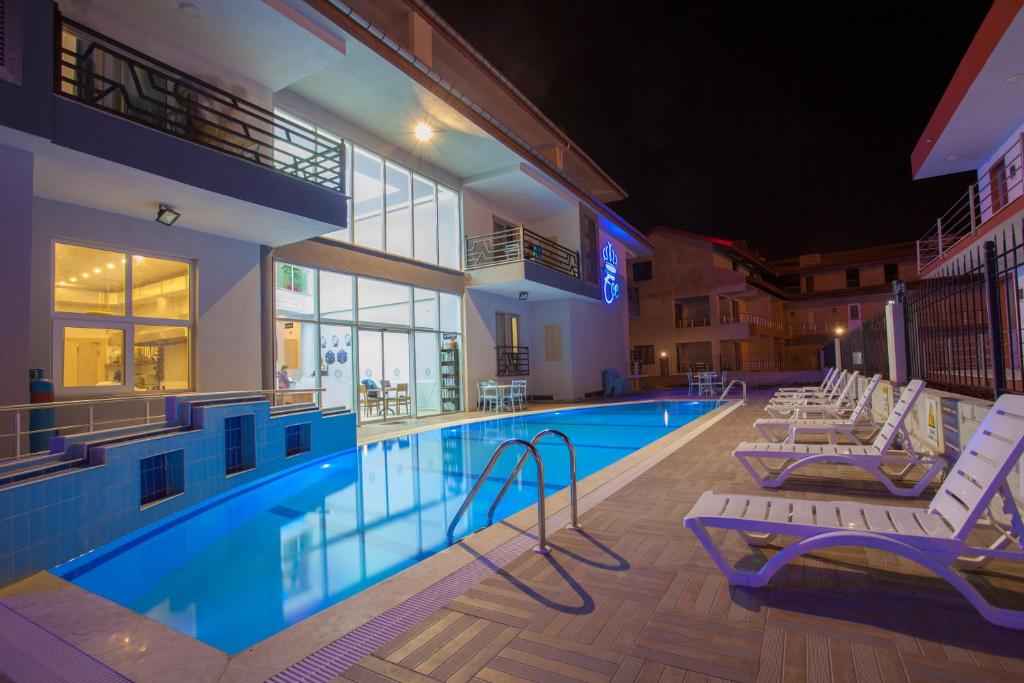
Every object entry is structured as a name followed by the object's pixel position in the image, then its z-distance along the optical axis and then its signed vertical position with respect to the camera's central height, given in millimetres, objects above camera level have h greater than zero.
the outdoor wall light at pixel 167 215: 7064 +2104
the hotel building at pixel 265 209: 5781 +2349
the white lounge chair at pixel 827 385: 11930 -788
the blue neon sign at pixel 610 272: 20516 +3422
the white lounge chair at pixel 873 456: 4164 -873
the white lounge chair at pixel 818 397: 10242 -930
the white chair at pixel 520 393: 14750 -976
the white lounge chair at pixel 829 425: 5832 -852
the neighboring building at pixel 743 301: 28812 +3293
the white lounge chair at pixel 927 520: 2232 -835
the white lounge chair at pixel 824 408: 7793 -906
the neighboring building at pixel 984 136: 8352 +4697
